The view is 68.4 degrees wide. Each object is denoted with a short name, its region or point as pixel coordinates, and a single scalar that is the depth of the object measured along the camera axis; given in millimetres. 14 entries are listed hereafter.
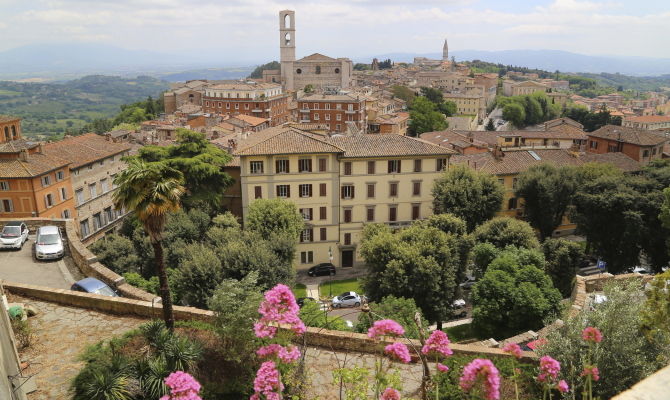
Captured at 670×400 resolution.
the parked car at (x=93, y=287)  18875
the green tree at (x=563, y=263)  30375
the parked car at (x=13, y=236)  25000
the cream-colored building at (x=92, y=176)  42031
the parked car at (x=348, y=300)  35125
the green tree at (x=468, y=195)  38156
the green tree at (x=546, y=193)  39656
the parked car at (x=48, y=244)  23641
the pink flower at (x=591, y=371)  7109
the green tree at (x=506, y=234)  31609
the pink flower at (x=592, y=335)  7764
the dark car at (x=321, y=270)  41719
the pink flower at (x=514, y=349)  8258
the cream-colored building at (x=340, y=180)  38969
